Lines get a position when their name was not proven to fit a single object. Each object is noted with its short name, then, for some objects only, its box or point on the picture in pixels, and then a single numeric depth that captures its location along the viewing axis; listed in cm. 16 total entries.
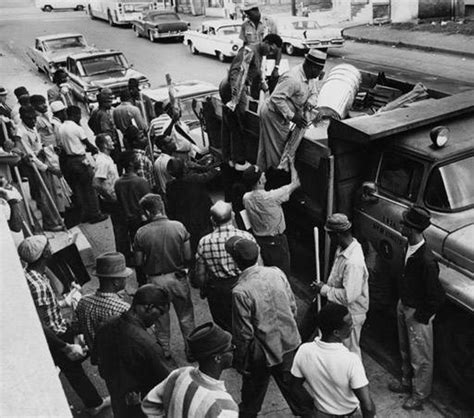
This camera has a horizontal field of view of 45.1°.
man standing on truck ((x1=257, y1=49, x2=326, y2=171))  694
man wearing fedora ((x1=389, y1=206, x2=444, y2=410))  463
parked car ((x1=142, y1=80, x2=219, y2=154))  1066
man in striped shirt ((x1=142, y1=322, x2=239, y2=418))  309
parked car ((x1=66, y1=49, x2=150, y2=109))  1546
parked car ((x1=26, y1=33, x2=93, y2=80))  2065
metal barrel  807
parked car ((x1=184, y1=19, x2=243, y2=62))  2256
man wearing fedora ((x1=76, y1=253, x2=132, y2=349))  446
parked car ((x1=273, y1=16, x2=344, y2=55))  2233
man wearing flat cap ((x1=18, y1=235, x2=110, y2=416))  459
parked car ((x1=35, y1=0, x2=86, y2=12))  4762
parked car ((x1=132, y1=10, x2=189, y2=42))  2897
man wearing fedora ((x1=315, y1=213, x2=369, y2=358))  486
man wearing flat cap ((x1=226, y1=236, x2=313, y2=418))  440
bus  3531
